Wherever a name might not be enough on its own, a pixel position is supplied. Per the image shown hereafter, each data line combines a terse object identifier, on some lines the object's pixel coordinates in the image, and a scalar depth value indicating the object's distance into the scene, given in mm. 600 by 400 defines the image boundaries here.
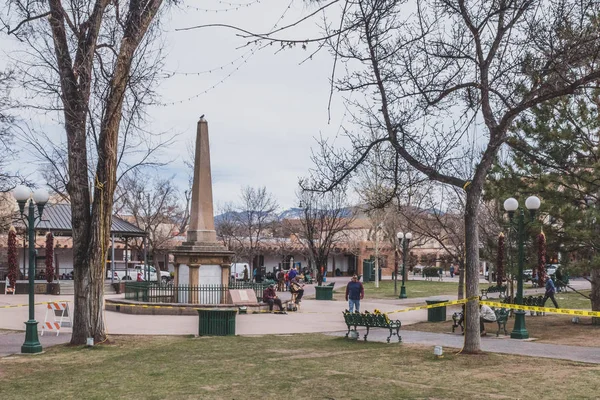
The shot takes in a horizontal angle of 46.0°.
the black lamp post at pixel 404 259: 36719
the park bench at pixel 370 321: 16875
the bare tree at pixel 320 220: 45250
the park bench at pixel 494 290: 31847
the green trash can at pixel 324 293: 35125
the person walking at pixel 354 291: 23359
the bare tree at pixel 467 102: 12031
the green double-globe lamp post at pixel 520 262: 17491
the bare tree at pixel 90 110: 15539
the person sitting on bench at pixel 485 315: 18750
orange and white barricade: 18534
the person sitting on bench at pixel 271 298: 26158
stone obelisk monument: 26000
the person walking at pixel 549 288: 25562
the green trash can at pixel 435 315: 23078
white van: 56812
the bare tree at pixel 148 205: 49531
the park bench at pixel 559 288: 41097
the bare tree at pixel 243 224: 57906
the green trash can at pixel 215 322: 18297
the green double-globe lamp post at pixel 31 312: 14844
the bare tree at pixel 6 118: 19700
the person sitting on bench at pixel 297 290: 26766
